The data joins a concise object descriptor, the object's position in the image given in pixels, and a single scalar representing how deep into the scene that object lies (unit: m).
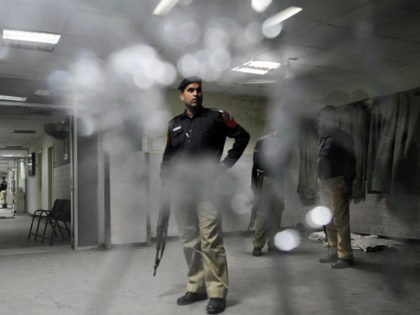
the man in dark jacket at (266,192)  3.17
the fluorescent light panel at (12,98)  4.63
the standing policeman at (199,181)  1.73
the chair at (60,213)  4.20
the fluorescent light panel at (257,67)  3.80
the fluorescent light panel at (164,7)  2.50
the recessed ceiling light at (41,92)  4.46
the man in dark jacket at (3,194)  13.71
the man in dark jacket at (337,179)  2.63
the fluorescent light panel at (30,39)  2.98
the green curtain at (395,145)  3.54
